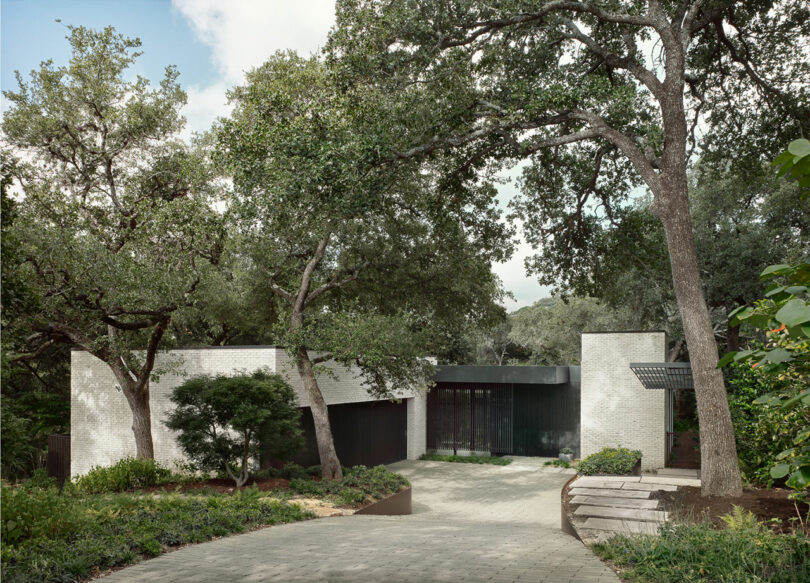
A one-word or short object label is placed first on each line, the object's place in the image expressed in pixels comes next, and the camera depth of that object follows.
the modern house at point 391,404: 15.90
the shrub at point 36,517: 6.55
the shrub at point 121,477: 12.34
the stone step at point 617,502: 10.28
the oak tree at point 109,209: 12.13
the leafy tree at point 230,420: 12.42
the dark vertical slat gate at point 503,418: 22.00
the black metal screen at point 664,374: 13.22
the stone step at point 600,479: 12.89
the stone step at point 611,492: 11.16
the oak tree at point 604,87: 10.91
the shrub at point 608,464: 13.61
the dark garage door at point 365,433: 16.67
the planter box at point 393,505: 12.53
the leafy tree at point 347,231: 10.65
